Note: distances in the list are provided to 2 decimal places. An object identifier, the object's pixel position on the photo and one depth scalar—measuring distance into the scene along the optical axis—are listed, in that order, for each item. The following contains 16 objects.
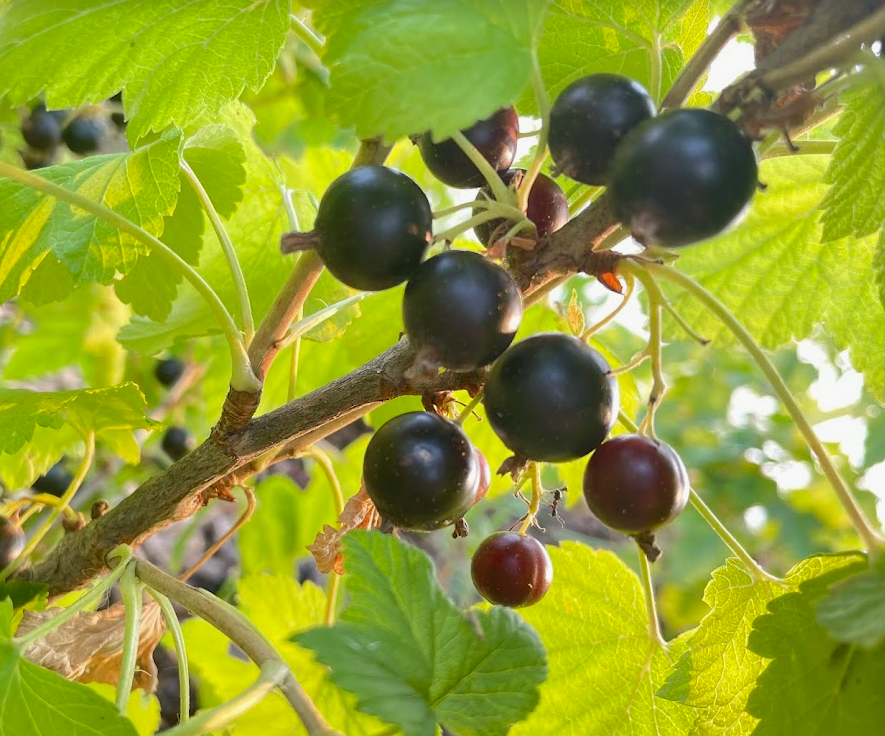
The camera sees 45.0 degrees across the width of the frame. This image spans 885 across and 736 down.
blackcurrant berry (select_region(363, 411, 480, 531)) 0.10
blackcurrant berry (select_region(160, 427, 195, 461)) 0.27
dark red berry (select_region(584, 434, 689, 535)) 0.10
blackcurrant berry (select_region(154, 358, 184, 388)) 0.29
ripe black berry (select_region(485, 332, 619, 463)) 0.10
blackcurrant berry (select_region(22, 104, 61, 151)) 0.27
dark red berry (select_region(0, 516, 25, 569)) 0.15
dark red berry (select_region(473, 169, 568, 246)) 0.11
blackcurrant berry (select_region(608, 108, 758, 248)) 0.09
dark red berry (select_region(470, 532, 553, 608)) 0.12
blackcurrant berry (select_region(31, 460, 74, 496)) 0.21
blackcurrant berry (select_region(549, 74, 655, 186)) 0.10
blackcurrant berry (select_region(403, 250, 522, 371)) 0.09
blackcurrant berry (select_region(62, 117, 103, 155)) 0.26
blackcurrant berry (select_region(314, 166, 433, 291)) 0.10
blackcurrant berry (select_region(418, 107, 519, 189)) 0.11
